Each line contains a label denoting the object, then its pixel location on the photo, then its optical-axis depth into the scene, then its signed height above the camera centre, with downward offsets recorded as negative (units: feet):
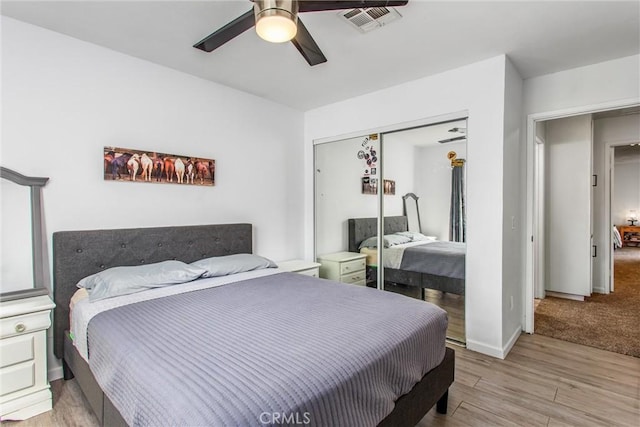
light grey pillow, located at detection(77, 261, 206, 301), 6.95 -1.56
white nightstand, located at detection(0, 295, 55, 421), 5.95 -2.78
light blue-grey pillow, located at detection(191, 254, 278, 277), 8.85 -1.56
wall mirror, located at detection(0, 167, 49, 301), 7.06 -0.49
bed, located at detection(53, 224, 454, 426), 3.64 -1.94
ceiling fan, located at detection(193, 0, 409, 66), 4.66 +3.17
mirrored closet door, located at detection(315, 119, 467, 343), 9.99 -0.13
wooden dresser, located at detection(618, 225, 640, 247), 28.37 -2.76
